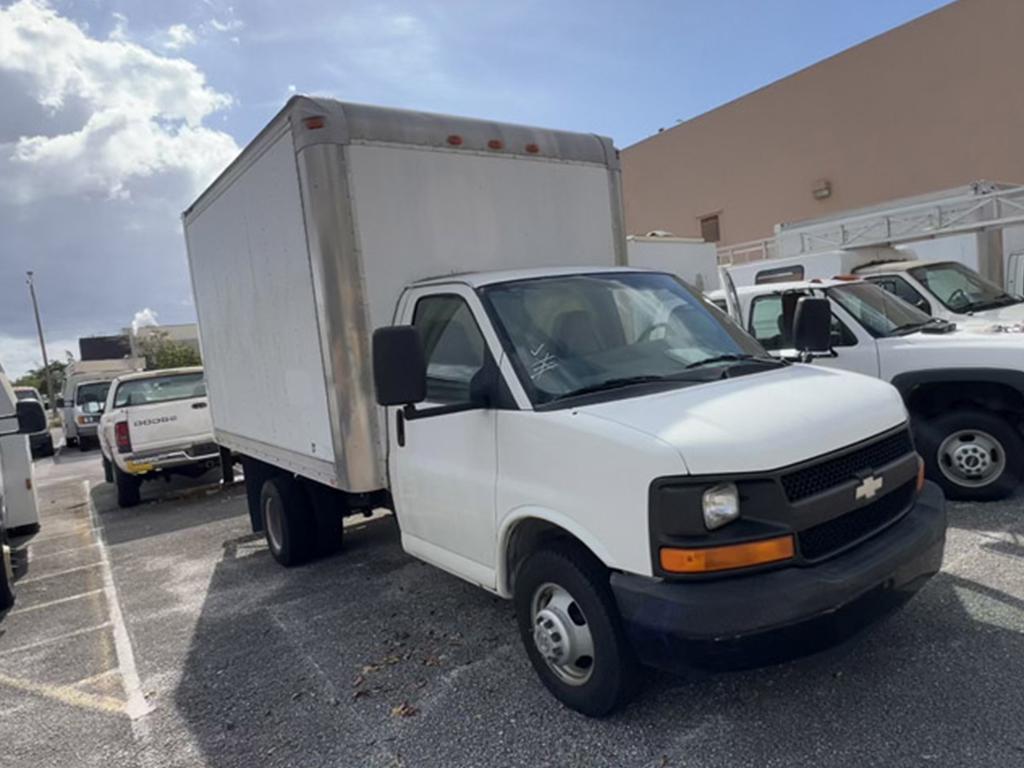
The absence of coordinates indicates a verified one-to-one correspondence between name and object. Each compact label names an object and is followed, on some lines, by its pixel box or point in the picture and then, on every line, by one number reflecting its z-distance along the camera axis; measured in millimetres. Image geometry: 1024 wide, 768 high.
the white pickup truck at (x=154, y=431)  9461
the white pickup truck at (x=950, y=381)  5527
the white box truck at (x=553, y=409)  2670
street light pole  43219
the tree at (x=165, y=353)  48938
